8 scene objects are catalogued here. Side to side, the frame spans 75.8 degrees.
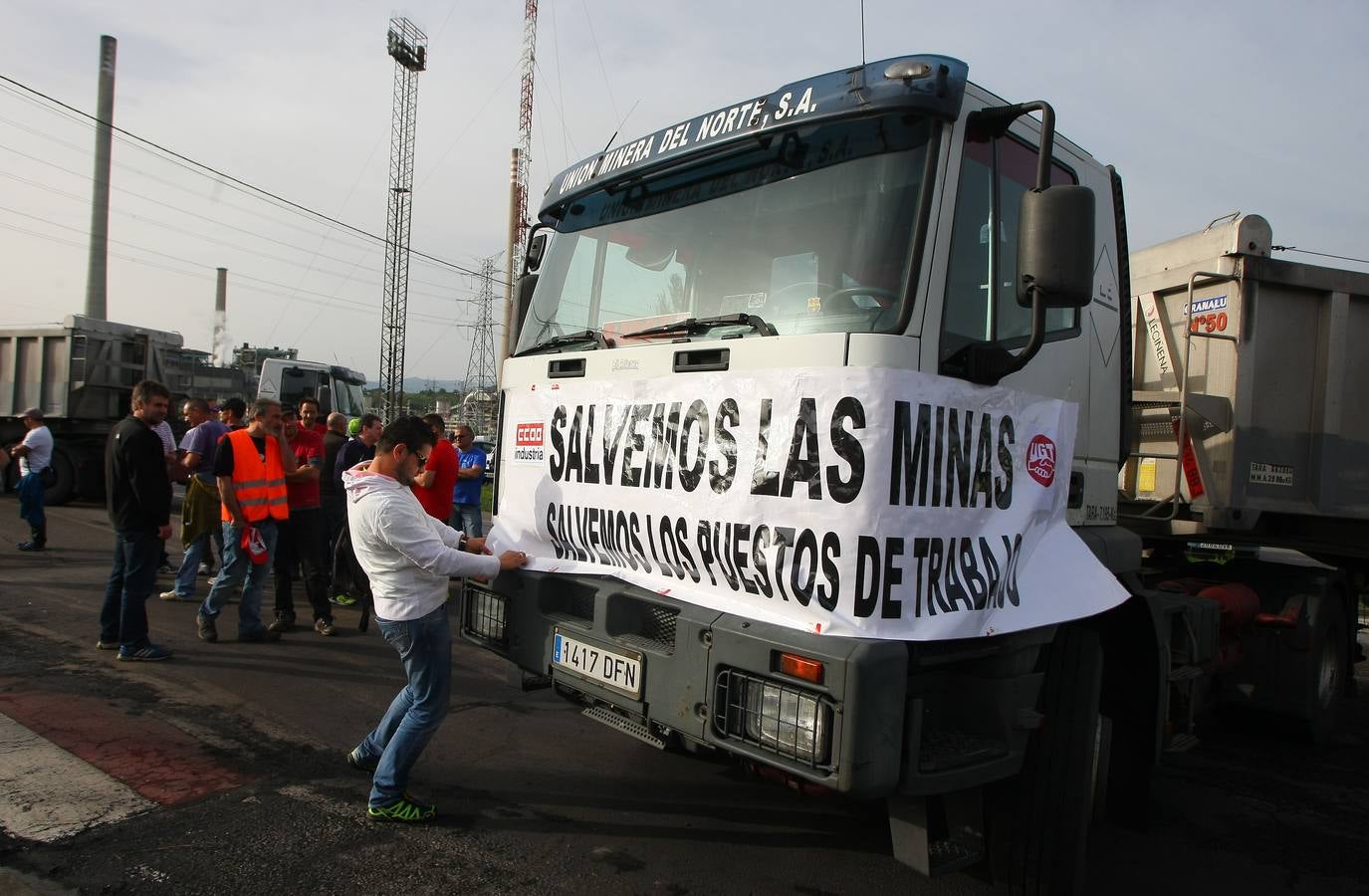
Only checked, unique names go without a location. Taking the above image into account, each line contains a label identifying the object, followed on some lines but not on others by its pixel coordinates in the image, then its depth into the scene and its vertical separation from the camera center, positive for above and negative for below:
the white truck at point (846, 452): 2.76 -0.01
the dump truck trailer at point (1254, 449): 5.33 +0.15
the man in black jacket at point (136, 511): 5.62 -0.63
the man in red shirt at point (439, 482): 7.43 -0.45
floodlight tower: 41.56 +9.58
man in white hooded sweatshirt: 3.62 -0.66
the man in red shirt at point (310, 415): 8.07 +0.06
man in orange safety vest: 6.37 -0.68
